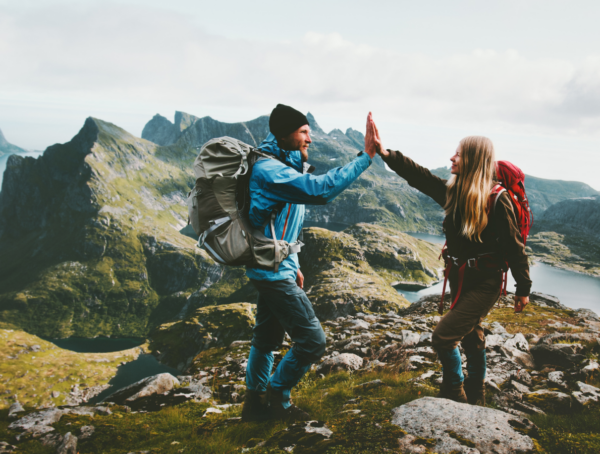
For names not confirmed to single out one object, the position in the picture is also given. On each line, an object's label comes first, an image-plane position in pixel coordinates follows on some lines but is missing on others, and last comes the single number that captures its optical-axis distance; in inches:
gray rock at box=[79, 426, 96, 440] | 235.6
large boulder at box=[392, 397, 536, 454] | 171.3
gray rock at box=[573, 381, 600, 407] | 229.9
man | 173.5
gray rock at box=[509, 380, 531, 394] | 259.4
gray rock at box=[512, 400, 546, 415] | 227.1
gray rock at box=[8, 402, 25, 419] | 272.7
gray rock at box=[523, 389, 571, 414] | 231.7
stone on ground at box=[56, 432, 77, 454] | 211.3
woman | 202.2
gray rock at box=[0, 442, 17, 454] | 211.6
